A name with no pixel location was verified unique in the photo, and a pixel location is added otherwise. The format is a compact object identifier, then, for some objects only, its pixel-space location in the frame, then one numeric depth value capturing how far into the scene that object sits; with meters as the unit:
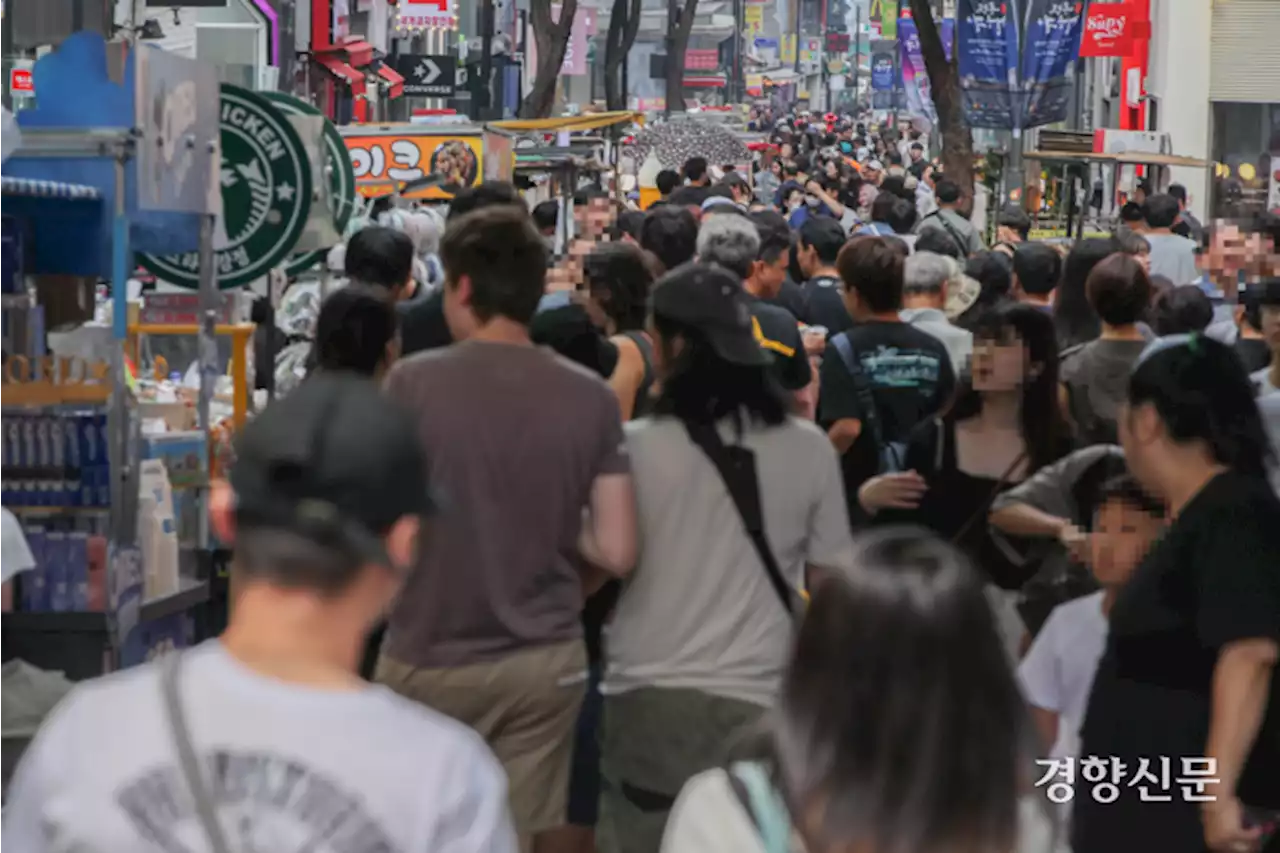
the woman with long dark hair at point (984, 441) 11.69
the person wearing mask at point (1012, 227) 31.80
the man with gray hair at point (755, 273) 14.69
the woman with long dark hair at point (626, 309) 12.75
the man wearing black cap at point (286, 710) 4.84
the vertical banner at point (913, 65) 92.96
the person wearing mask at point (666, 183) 38.08
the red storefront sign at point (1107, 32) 59.39
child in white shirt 8.63
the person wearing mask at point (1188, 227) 34.94
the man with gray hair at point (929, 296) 16.88
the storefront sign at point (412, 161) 30.79
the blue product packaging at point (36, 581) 14.70
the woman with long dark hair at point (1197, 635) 7.86
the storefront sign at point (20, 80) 40.17
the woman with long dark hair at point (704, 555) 9.49
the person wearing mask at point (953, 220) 28.19
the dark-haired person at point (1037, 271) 18.75
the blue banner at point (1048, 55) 44.58
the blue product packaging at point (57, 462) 14.83
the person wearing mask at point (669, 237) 18.06
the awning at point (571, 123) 43.90
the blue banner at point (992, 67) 44.67
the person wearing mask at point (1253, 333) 15.56
